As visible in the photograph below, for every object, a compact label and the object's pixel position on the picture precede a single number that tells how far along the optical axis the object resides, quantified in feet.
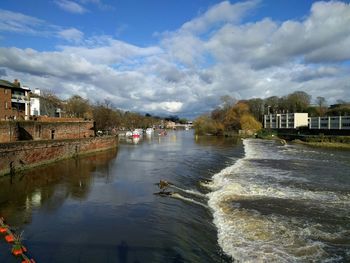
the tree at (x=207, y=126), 394.52
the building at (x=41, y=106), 205.16
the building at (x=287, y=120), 394.93
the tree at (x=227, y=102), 426.10
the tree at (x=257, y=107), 481.46
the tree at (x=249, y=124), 370.12
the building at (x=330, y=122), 293.23
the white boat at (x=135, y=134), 328.58
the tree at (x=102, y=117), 260.01
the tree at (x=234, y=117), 390.67
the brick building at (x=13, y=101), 152.72
